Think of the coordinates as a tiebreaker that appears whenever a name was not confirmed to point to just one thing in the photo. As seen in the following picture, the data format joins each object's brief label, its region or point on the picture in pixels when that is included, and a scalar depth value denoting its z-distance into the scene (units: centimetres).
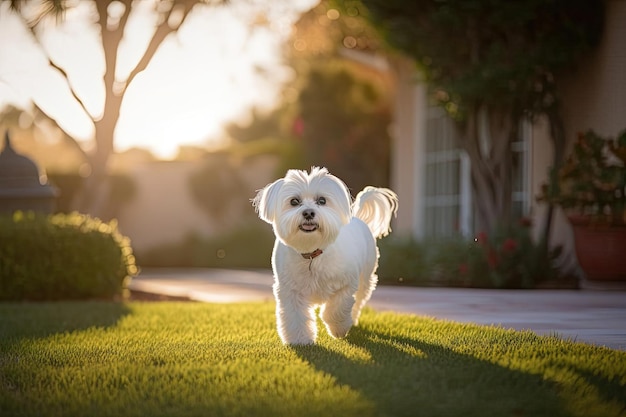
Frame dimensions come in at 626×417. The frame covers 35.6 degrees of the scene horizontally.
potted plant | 981
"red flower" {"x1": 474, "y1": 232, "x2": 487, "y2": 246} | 1133
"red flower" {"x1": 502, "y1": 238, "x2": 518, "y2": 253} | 1099
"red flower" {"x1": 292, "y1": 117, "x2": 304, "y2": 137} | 1902
